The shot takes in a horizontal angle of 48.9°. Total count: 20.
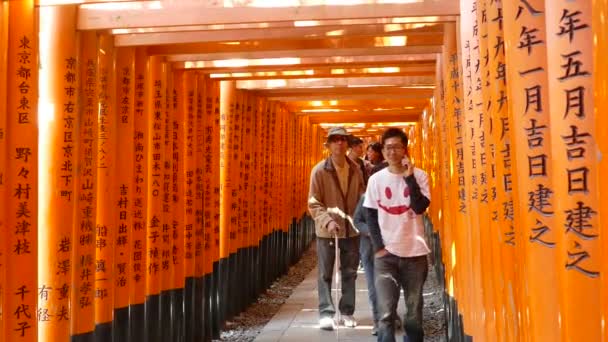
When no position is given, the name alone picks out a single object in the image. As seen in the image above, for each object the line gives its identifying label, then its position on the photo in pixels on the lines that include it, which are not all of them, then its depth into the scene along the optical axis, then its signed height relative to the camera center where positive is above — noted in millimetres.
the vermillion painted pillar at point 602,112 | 1548 +171
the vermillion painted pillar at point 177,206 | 5594 -129
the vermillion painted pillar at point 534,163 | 2131 +73
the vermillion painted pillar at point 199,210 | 6113 -183
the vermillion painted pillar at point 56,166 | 3895 +159
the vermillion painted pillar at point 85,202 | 4133 -62
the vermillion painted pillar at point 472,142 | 3344 +244
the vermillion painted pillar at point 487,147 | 2742 +185
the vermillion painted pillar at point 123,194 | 4715 -16
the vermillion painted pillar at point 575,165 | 1812 +55
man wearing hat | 6348 -196
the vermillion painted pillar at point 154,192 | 5195 -5
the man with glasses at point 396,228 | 4625 -283
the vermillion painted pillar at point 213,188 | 6484 +24
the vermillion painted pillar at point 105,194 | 4453 -13
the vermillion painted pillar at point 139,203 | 4918 -85
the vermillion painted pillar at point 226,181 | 7281 +101
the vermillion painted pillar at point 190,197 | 5930 -56
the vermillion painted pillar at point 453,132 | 4516 +388
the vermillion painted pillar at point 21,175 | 3445 +96
